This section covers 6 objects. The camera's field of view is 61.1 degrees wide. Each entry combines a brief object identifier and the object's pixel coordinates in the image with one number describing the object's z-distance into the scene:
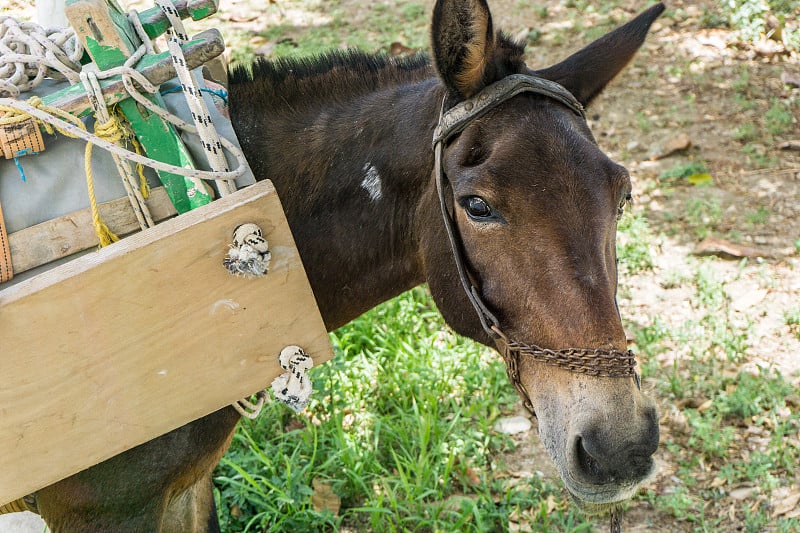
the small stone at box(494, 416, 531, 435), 3.94
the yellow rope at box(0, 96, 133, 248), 1.83
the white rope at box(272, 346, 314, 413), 1.87
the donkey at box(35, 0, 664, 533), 1.85
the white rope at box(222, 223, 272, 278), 1.71
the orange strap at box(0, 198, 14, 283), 1.84
